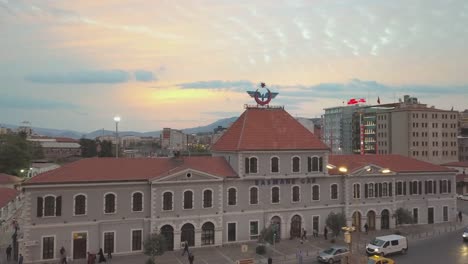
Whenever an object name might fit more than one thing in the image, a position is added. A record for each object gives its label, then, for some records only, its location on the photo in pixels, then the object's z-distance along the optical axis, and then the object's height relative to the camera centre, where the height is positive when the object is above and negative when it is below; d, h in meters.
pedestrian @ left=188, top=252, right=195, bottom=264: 37.12 -11.24
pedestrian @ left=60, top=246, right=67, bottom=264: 38.09 -11.51
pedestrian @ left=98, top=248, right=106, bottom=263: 38.94 -11.68
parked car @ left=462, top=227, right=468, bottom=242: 47.88 -11.97
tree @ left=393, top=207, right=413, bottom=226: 52.66 -10.44
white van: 40.84 -11.29
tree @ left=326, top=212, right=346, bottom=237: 47.72 -10.19
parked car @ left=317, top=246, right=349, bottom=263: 38.06 -11.33
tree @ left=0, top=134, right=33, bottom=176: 100.00 -4.68
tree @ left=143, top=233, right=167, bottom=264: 37.22 -10.11
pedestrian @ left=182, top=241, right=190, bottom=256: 41.78 -11.59
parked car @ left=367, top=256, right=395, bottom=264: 34.02 -10.61
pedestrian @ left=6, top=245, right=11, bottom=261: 39.47 -11.37
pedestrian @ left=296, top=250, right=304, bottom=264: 36.71 -11.32
